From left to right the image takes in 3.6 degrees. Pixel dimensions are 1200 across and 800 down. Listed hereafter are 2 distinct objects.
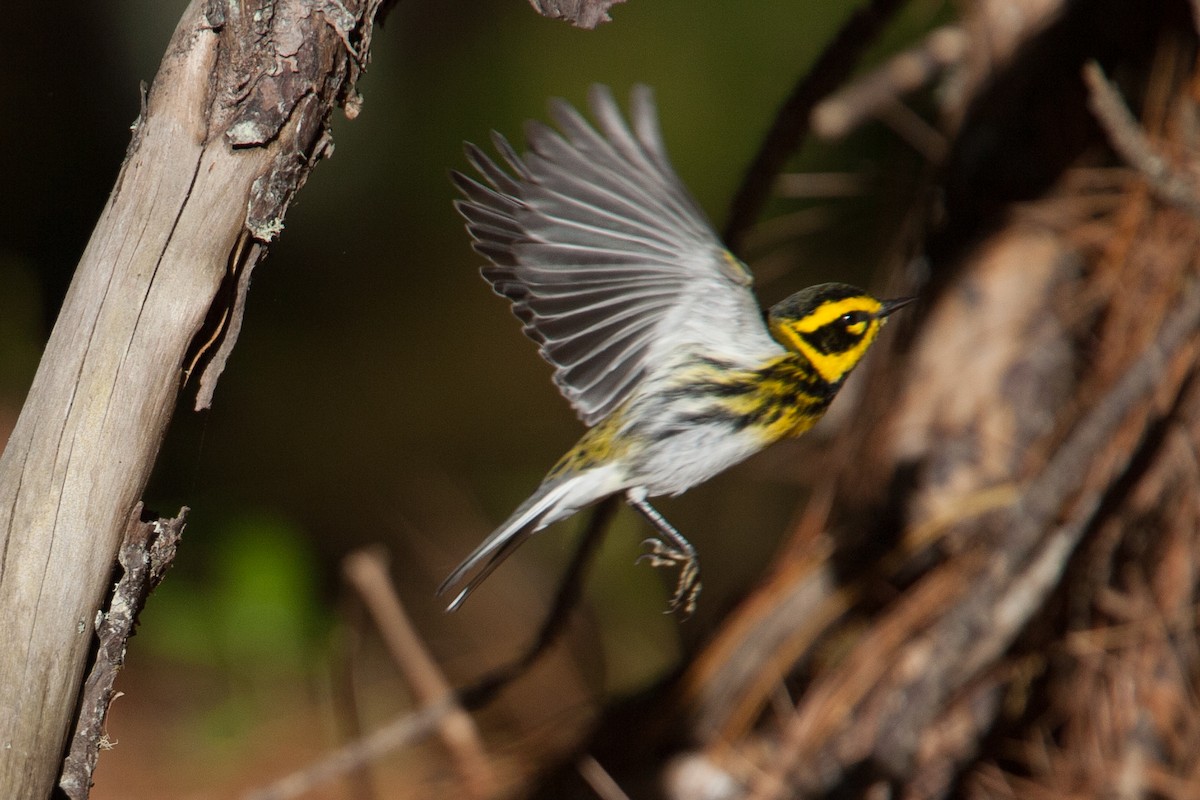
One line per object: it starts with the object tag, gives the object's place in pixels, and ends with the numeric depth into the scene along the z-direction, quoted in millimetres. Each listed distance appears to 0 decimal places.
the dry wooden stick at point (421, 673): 3886
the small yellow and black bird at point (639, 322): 3778
